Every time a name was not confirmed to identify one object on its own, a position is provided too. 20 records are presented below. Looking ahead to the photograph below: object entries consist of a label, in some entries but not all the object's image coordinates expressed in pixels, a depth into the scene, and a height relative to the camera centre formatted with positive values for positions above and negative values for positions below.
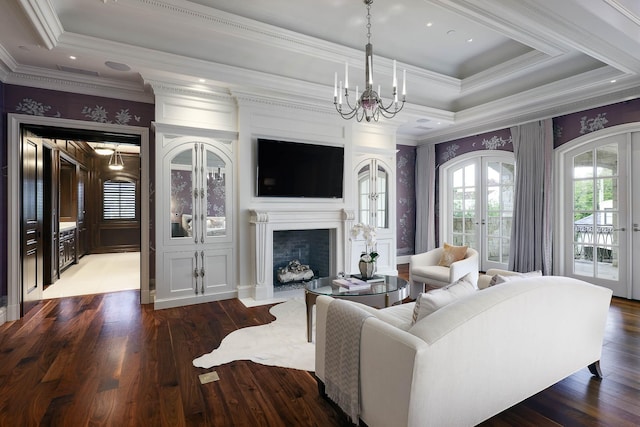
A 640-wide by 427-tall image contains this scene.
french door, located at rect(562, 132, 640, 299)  4.25 -0.02
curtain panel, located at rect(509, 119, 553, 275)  4.93 +0.19
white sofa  1.46 -0.69
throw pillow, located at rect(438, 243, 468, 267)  4.37 -0.57
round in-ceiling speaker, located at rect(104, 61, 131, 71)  3.54 +1.56
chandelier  2.82 +0.98
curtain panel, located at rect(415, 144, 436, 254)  6.86 +0.30
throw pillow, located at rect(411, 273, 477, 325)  1.74 -0.47
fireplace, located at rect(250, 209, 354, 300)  4.39 -0.40
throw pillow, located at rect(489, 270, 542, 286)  2.00 -0.42
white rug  2.66 -1.17
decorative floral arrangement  3.75 -0.23
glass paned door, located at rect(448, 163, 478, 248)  6.32 +0.09
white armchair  3.96 -0.72
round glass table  2.84 -0.70
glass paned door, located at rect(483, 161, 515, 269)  5.73 +0.04
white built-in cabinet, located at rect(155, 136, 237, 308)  4.06 -0.13
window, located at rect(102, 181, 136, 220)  9.00 +0.32
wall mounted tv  4.49 +0.59
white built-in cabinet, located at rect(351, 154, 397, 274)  5.46 +0.18
